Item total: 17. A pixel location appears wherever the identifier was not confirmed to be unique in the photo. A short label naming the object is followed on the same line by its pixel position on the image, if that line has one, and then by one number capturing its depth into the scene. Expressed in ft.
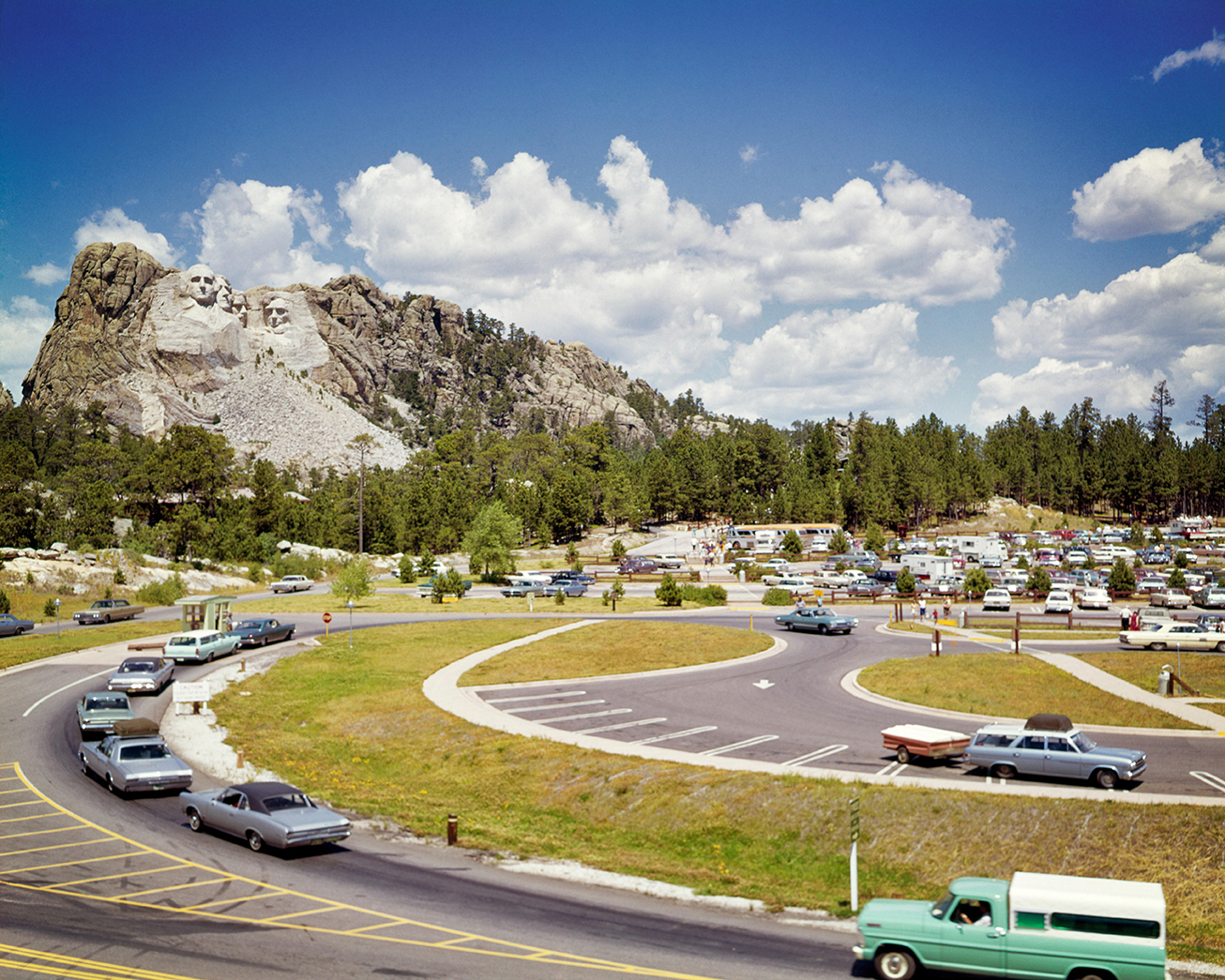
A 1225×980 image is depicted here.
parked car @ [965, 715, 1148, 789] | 74.49
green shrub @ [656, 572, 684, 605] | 212.84
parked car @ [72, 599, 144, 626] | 194.59
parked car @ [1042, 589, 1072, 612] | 197.26
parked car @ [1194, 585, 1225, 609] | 205.39
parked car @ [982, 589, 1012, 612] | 203.92
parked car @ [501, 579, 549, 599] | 245.86
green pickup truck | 39.88
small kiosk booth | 162.30
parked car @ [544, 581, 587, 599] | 243.60
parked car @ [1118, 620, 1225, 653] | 144.25
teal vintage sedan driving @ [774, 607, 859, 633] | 167.32
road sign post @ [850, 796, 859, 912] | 54.44
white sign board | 110.01
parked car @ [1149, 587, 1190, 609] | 206.08
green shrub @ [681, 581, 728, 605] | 220.43
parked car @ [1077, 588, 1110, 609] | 208.64
